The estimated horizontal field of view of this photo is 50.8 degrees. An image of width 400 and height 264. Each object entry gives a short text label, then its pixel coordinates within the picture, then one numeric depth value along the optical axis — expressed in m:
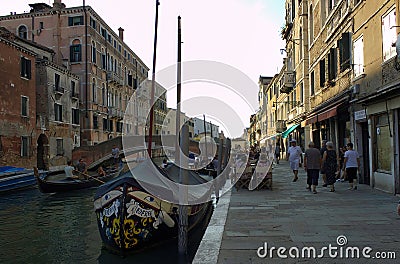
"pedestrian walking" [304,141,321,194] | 11.00
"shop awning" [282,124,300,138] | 24.67
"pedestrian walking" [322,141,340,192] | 11.02
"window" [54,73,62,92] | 29.50
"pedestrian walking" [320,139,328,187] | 11.58
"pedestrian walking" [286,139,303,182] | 14.28
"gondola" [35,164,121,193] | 17.92
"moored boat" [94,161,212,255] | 7.93
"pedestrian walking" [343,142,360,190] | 11.21
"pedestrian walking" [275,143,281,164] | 27.41
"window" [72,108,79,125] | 32.97
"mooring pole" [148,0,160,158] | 16.77
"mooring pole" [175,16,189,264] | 6.76
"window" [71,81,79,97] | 32.81
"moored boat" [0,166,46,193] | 18.75
